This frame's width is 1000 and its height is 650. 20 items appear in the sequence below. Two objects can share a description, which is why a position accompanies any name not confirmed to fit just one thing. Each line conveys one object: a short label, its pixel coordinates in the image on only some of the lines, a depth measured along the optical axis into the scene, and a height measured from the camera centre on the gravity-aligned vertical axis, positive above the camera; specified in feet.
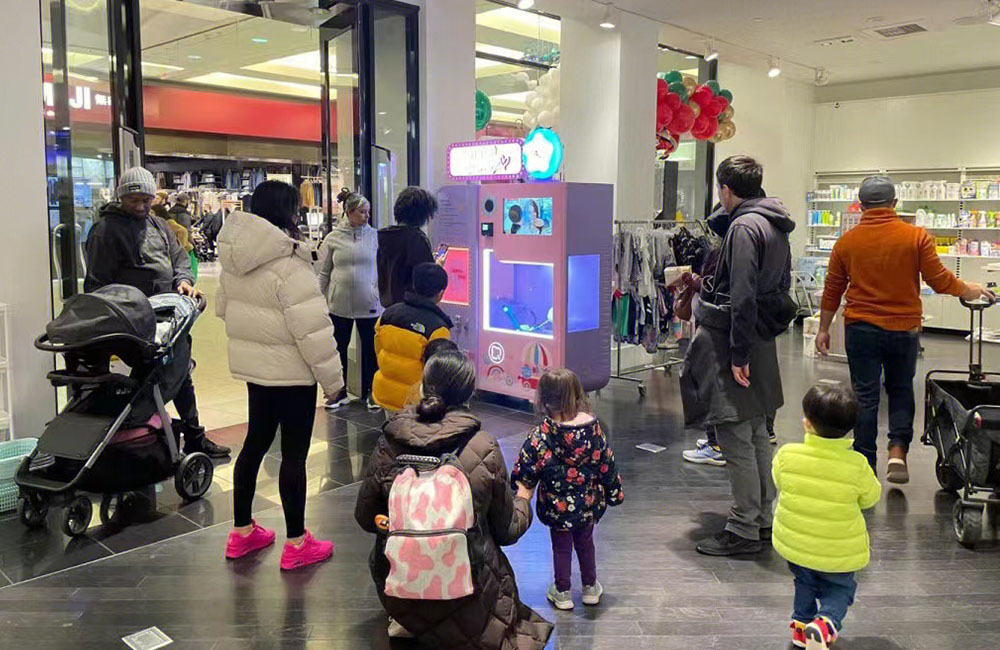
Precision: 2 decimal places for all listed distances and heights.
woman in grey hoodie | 18.97 -0.63
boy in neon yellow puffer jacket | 8.45 -2.81
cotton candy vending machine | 18.07 -0.45
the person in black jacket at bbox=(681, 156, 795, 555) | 10.91 -1.34
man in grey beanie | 13.53 +0.09
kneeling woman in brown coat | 7.89 -2.61
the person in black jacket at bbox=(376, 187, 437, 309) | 17.11 +0.14
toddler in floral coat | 9.32 -2.52
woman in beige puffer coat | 10.20 -1.05
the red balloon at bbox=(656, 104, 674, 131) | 26.04 +4.37
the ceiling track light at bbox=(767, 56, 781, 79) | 31.14 +7.30
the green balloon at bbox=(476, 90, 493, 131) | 24.41 +4.32
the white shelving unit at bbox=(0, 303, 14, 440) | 13.50 -2.26
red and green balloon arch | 26.18 +4.68
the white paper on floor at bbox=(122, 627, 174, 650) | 9.02 -4.48
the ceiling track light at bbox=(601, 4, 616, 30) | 23.31 +6.80
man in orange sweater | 13.24 -0.77
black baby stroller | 11.43 -2.46
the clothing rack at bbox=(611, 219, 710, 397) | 21.91 -3.52
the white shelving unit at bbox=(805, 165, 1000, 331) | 33.86 +0.98
